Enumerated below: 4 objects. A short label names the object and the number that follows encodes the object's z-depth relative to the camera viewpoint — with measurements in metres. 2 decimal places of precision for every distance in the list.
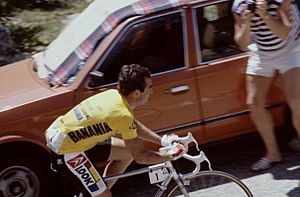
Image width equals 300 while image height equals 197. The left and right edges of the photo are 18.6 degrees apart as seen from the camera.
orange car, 7.44
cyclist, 5.65
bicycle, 5.98
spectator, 7.53
